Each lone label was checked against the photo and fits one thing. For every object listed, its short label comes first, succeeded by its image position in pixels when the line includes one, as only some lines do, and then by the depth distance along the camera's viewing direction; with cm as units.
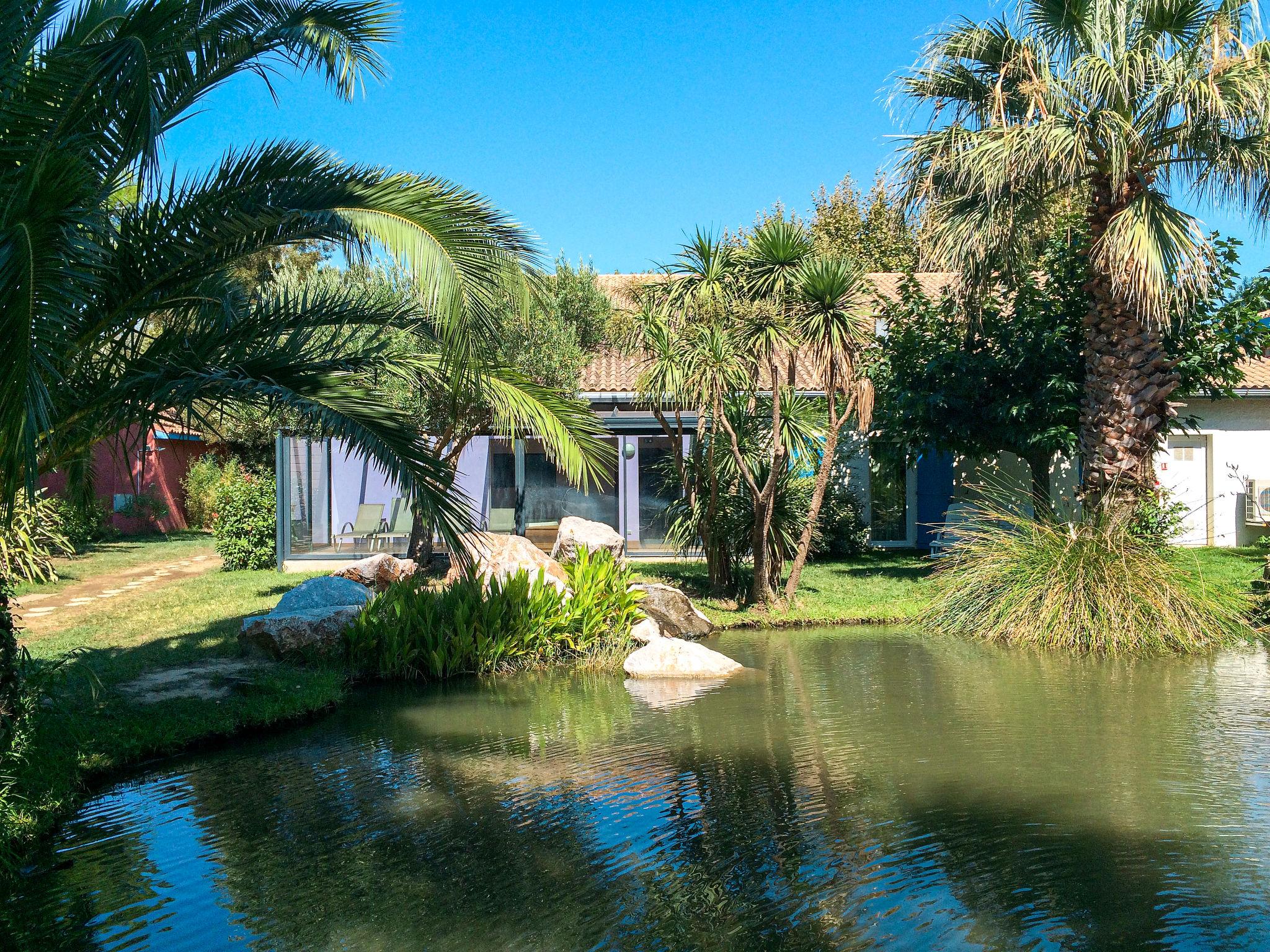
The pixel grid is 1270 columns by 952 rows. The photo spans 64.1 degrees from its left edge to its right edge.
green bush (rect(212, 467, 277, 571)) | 1736
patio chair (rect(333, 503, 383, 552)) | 1811
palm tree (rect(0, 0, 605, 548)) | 550
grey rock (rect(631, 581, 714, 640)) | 1162
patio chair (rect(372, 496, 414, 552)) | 1816
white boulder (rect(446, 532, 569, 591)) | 1136
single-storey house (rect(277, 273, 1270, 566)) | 1800
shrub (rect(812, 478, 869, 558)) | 1823
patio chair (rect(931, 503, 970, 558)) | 1322
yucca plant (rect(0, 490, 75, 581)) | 1469
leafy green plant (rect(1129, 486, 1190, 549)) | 1191
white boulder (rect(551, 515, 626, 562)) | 1357
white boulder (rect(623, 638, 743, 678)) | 1001
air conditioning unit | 1764
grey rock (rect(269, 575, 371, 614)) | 1071
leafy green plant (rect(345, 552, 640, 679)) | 990
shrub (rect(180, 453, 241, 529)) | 2580
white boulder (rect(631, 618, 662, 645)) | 1095
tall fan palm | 1115
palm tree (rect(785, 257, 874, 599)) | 1154
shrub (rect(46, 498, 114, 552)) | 1808
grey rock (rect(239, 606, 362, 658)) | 980
